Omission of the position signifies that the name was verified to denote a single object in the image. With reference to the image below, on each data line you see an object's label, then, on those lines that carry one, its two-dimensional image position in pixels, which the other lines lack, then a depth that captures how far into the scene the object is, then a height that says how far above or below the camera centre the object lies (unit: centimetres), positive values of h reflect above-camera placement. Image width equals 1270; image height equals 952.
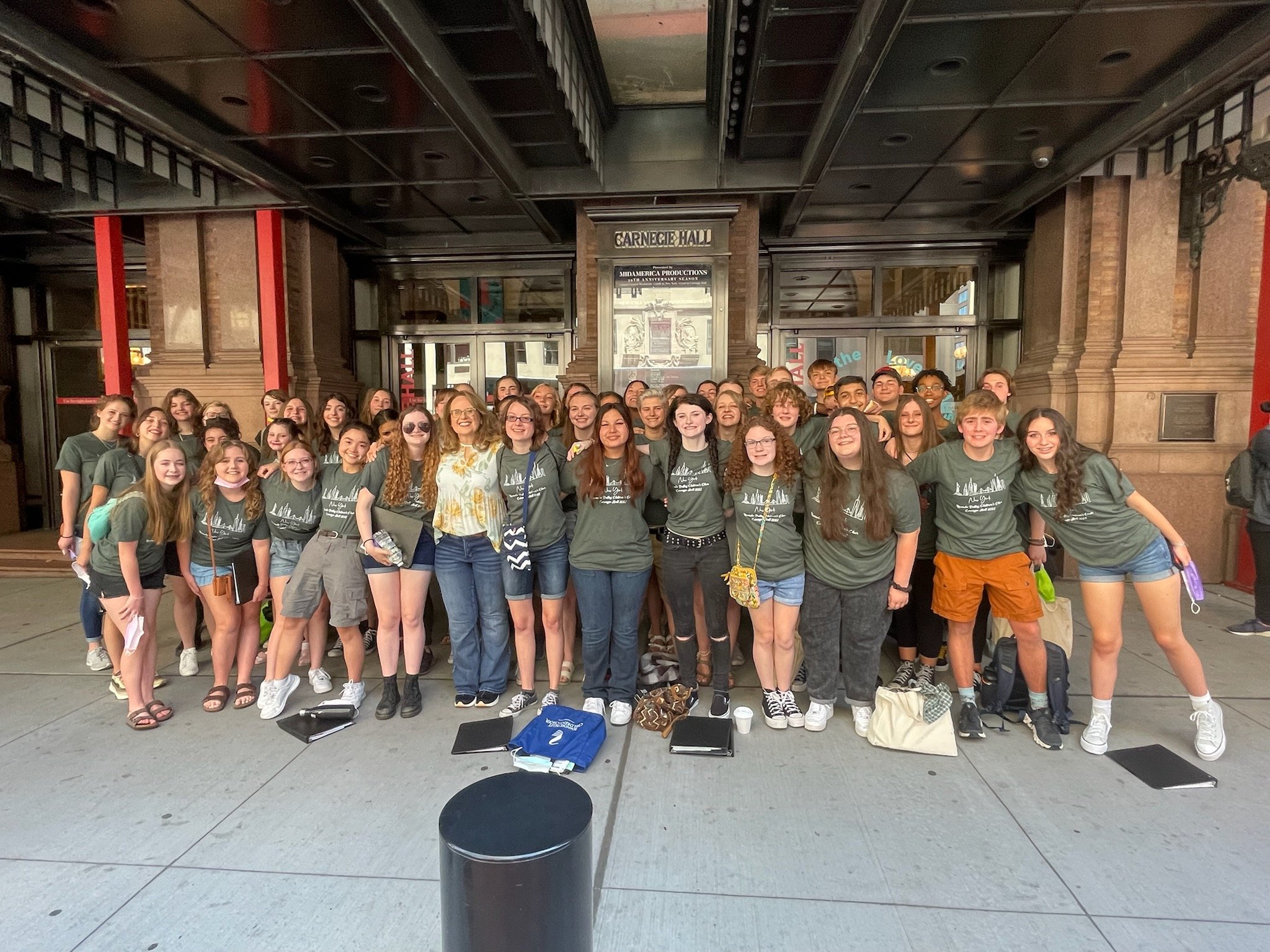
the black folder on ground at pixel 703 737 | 337 -174
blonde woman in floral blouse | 376 -79
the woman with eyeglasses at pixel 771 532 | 358 -65
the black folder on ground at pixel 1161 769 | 307 -176
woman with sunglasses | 381 -77
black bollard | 130 -95
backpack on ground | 357 -154
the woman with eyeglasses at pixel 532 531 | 379 -67
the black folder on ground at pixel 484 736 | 344 -177
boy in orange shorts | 348 -71
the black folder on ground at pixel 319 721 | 363 -178
